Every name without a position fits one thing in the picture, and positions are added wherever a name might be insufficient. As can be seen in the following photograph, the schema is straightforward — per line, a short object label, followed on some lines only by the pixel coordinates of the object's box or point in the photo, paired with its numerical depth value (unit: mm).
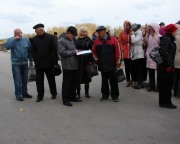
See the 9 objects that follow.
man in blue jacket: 9562
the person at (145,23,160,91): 10039
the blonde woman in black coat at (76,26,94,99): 9250
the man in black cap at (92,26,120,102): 9000
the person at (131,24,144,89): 10656
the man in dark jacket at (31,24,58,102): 9258
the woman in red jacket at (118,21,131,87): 10755
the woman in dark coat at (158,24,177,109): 8156
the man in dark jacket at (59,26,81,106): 8805
